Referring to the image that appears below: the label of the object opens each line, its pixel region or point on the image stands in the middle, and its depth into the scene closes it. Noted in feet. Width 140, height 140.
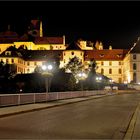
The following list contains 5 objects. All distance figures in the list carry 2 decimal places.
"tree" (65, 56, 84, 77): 364.05
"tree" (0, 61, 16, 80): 236.88
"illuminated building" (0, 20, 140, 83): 439.63
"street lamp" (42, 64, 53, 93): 117.08
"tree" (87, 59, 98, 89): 254.55
